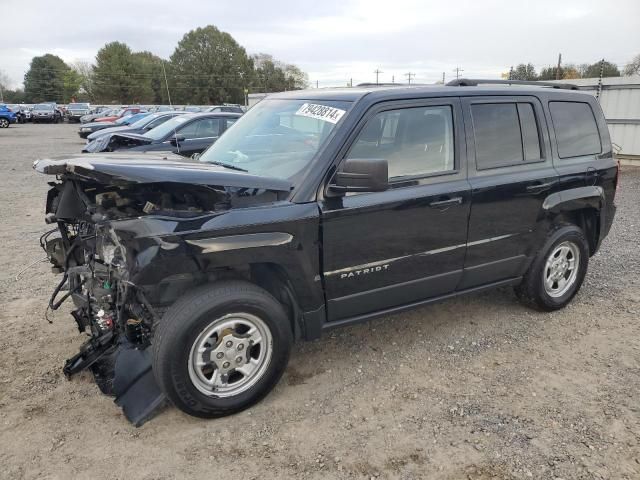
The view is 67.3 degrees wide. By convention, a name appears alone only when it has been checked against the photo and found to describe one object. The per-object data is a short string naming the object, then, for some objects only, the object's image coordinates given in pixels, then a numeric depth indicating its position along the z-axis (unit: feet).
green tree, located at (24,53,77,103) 248.73
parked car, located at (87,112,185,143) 47.37
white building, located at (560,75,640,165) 41.50
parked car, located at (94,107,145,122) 83.93
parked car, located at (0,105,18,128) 114.93
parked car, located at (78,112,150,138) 67.10
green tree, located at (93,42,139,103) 229.66
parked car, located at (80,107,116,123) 106.52
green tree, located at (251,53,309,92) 237.25
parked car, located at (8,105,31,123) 132.67
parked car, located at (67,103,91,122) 137.18
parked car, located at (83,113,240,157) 32.94
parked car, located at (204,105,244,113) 65.34
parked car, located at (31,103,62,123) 134.82
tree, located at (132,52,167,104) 236.22
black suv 8.84
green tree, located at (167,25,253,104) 236.22
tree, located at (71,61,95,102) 235.77
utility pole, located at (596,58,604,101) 43.27
